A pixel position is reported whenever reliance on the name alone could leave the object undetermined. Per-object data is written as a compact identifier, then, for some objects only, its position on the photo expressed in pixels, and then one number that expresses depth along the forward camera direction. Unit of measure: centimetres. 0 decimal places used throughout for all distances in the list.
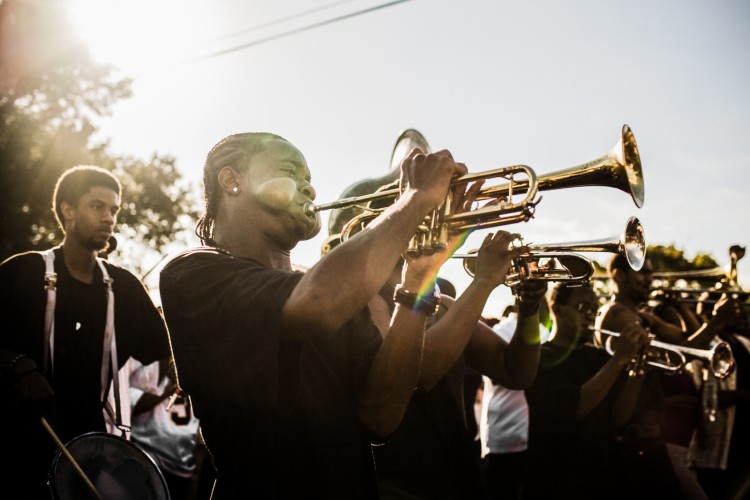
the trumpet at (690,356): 529
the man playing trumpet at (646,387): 469
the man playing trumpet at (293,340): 183
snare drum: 277
